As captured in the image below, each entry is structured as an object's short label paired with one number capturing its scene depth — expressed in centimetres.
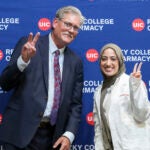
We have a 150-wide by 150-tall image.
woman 282
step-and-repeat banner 353
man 289
